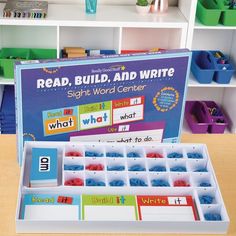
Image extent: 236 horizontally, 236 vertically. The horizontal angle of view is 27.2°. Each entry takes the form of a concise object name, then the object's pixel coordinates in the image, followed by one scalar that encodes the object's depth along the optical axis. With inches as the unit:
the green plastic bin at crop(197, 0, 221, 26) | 101.3
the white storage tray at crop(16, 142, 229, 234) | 44.6
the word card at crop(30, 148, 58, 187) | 48.4
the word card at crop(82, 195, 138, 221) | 45.5
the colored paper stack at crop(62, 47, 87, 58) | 107.7
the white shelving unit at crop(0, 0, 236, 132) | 99.8
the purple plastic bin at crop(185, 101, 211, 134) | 115.0
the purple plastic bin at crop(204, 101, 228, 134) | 114.5
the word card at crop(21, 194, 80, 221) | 45.1
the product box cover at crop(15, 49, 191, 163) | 50.4
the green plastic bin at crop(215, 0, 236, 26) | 101.9
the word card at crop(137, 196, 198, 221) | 46.2
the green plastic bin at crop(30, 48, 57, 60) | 111.4
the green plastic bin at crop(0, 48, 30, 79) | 103.0
